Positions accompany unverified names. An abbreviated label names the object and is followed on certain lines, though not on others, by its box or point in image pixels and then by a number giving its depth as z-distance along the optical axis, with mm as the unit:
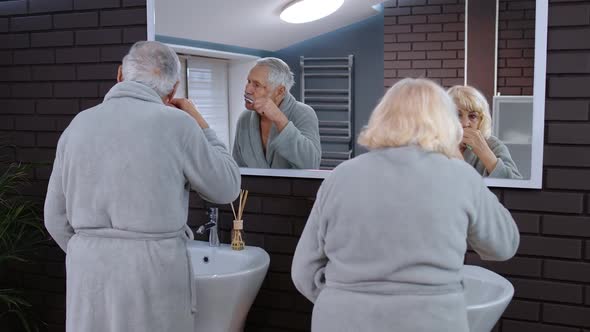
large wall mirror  2020
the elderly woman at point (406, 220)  1483
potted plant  2715
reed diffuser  2451
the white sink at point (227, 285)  2180
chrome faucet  2514
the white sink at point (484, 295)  1770
